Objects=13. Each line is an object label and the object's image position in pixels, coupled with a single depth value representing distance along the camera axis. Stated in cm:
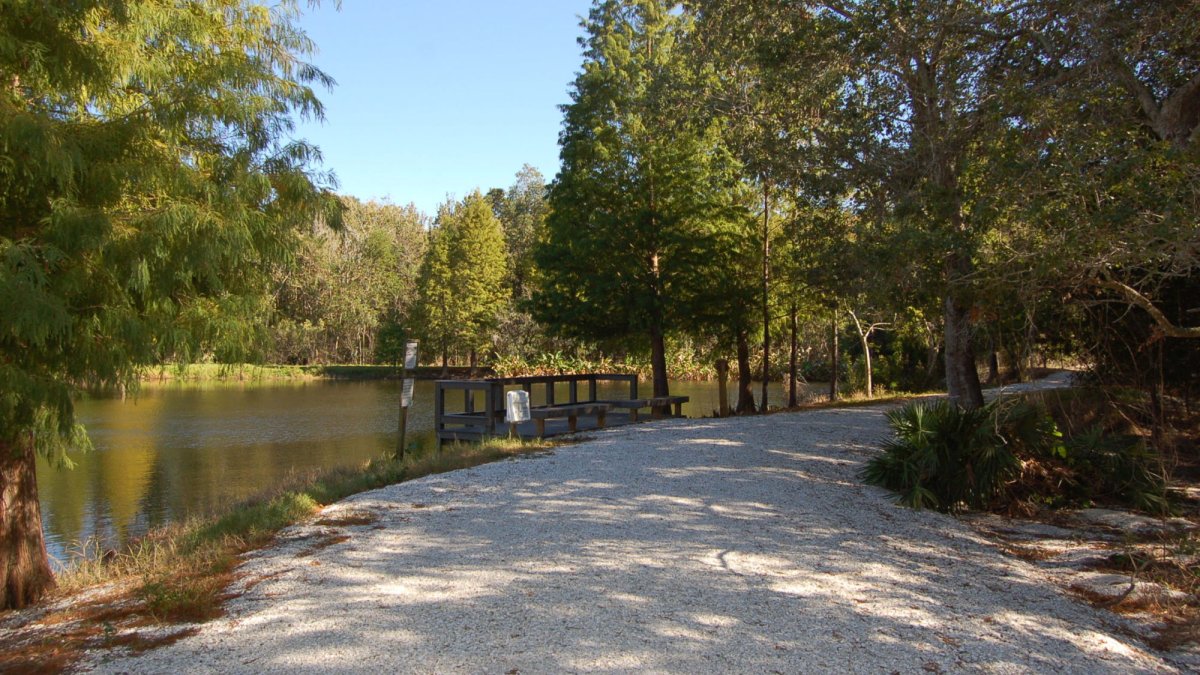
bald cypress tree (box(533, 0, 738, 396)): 2006
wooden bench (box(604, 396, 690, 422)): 1750
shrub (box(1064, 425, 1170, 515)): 950
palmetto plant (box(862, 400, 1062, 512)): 902
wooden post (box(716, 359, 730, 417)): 2008
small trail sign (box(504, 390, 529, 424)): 1443
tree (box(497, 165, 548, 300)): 5178
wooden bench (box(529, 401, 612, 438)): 1509
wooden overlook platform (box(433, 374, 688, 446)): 1585
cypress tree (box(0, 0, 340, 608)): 550
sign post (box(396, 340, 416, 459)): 1337
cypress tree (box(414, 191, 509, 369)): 4803
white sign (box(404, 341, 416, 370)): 1331
